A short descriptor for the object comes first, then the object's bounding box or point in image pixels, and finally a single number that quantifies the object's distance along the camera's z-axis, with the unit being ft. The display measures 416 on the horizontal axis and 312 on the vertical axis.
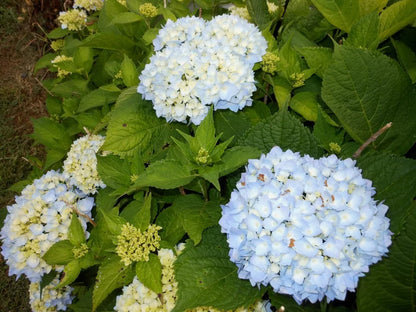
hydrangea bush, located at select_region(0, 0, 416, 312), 0.88
